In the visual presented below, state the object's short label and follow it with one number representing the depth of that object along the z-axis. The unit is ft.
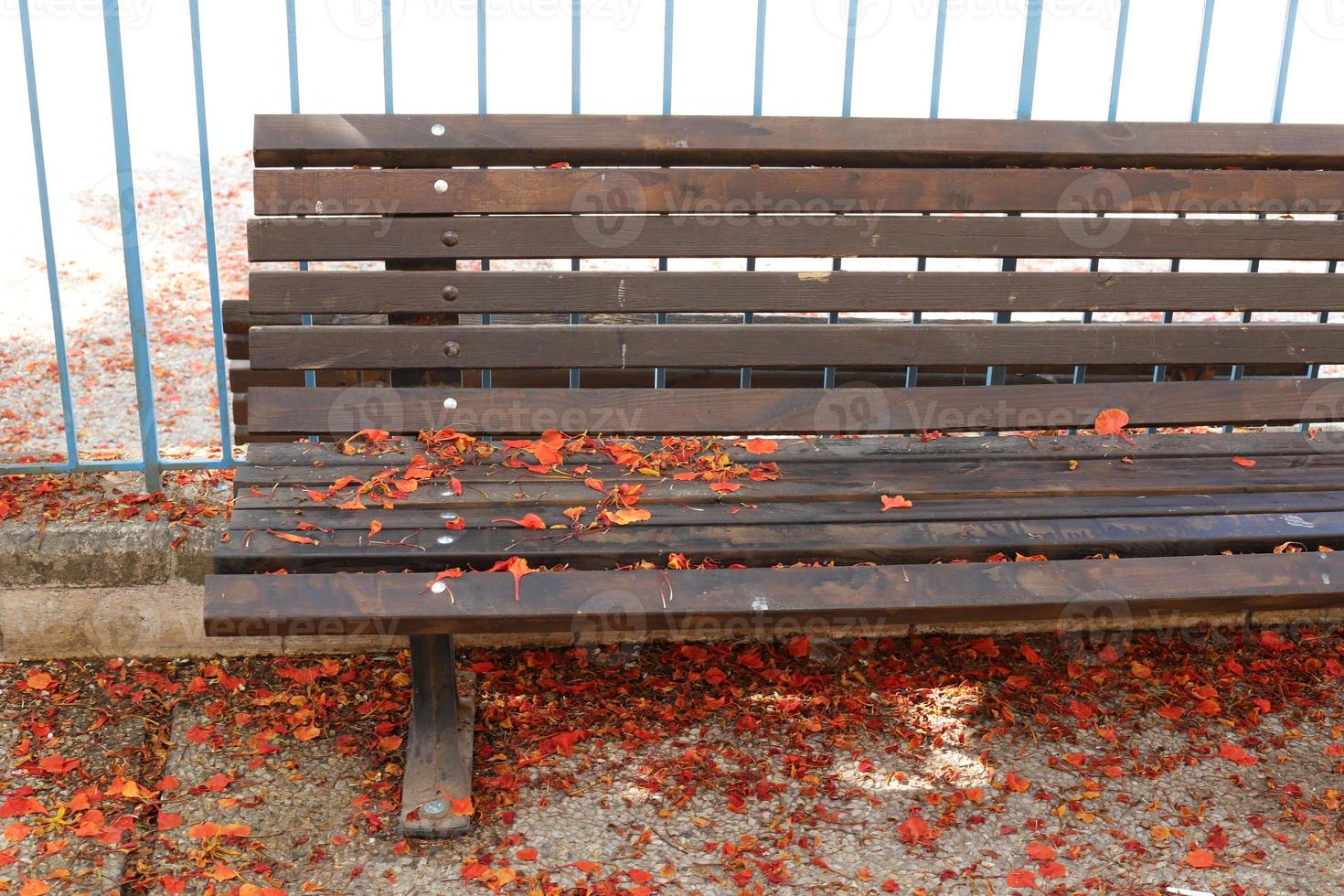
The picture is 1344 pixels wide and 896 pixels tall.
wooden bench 6.61
